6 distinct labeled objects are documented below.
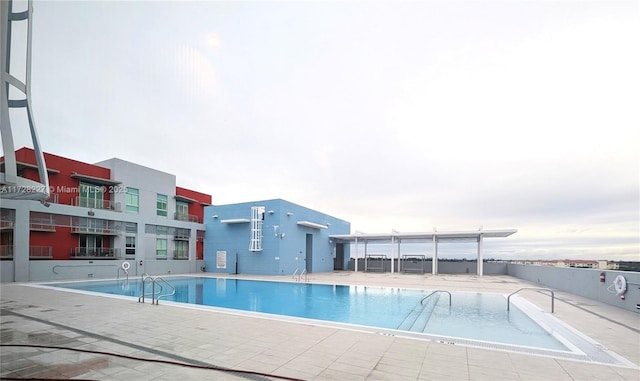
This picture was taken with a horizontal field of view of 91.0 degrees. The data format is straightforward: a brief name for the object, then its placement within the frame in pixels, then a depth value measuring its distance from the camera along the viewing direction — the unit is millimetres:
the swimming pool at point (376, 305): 6984
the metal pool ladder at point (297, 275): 18109
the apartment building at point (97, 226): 16906
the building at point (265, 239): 22406
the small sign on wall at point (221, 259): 24439
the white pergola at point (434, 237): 22006
